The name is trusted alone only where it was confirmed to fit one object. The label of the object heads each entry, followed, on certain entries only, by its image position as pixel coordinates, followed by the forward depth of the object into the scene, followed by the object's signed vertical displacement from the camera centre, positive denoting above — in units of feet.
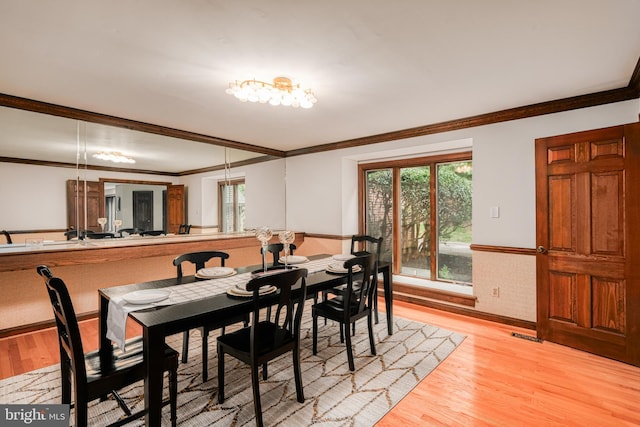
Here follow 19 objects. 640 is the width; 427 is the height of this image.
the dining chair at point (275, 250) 10.28 -1.24
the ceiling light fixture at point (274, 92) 7.66 +3.06
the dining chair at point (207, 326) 7.40 -2.60
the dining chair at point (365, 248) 10.90 -1.77
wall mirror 10.22 +2.50
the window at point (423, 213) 13.88 -0.07
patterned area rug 6.31 -4.07
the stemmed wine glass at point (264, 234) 8.55 -0.56
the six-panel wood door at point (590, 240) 8.33 -0.90
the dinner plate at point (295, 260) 10.15 -1.54
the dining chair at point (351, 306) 8.10 -2.69
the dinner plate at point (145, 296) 6.01 -1.63
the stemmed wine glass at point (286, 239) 9.18 -0.75
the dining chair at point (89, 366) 4.80 -2.58
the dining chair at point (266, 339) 5.93 -2.68
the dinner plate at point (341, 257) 10.84 -1.58
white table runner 5.68 -1.73
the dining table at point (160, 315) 5.07 -1.83
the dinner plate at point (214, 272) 8.25 -1.58
